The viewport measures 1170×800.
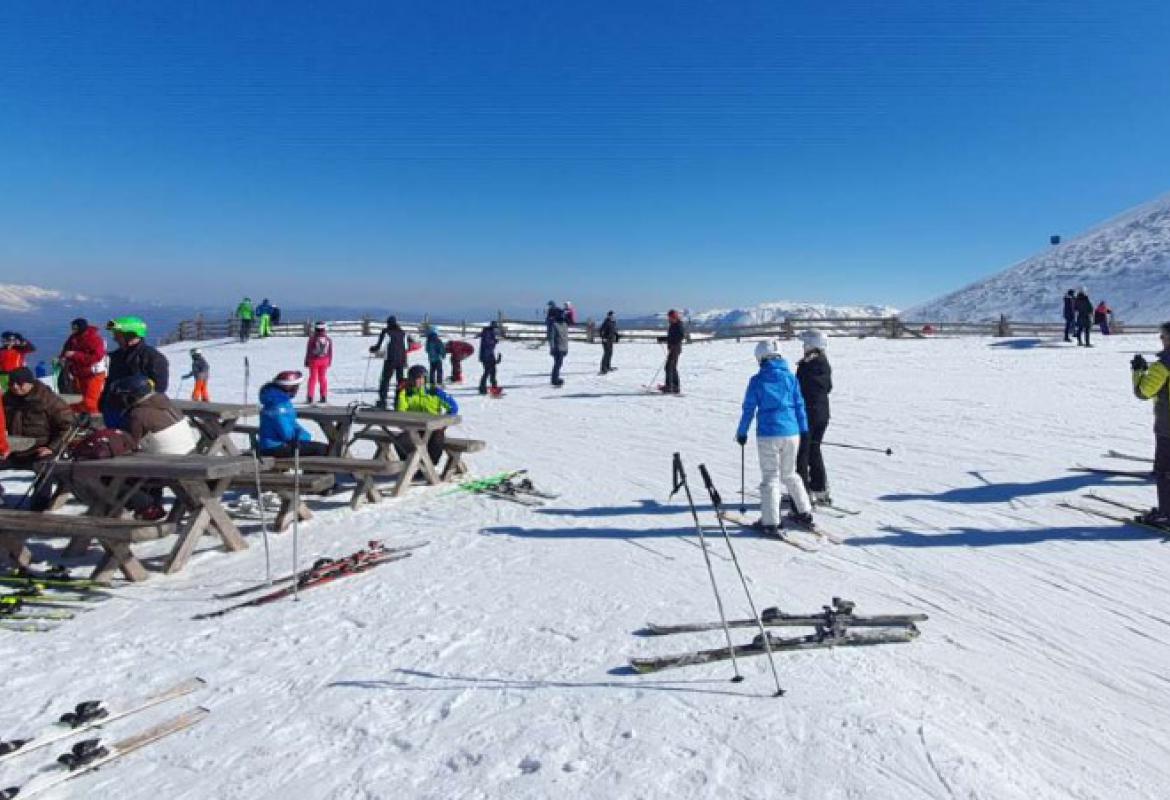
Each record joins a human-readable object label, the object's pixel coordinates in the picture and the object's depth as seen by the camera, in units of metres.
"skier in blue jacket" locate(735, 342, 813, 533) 6.92
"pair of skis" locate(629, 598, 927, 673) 4.19
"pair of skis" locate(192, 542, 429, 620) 5.45
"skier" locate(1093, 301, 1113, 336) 32.16
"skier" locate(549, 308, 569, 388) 19.64
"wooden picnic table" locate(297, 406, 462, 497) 8.62
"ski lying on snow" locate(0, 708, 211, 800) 3.20
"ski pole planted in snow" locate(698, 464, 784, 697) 3.80
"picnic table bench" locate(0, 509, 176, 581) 5.38
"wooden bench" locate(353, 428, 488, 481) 9.51
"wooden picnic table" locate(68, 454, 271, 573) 5.95
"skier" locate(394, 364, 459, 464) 9.57
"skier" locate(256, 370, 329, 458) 7.69
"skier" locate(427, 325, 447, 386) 18.66
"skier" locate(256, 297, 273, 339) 38.25
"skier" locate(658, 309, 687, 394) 17.66
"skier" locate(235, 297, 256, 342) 36.18
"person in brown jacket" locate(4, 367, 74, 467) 7.86
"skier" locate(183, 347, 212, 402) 17.53
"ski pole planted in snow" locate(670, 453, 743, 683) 3.90
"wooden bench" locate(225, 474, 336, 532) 6.85
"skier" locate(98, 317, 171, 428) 7.77
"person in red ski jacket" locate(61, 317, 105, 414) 8.62
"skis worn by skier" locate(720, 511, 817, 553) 6.63
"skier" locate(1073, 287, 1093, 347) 27.19
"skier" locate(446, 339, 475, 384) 21.16
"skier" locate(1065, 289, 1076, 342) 28.50
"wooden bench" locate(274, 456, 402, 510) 7.53
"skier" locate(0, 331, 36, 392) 8.38
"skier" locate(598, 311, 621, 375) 21.97
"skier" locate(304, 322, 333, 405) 17.17
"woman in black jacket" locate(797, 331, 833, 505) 7.98
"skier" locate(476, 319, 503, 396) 18.22
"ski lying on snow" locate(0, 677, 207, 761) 3.49
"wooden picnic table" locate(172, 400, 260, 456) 9.18
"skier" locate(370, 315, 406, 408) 16.20
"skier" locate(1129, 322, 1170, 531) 7.12
